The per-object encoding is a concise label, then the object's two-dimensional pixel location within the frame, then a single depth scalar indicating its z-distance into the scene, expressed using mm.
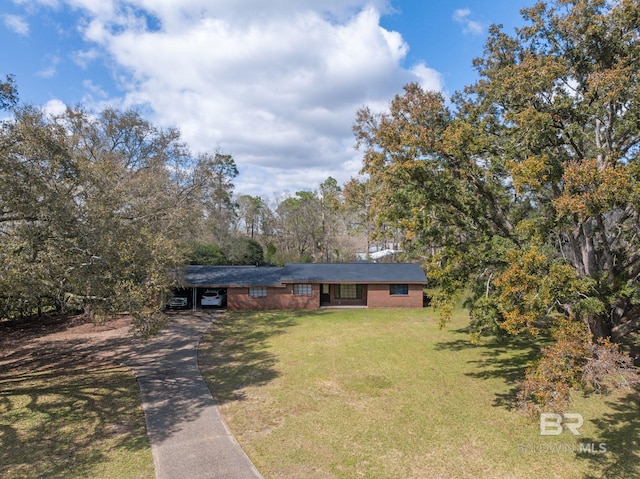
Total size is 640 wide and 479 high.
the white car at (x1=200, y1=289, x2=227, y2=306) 27672
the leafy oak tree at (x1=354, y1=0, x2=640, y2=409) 8469
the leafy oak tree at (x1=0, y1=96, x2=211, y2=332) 10102
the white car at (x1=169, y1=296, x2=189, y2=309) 27178
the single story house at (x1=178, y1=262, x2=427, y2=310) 27328
